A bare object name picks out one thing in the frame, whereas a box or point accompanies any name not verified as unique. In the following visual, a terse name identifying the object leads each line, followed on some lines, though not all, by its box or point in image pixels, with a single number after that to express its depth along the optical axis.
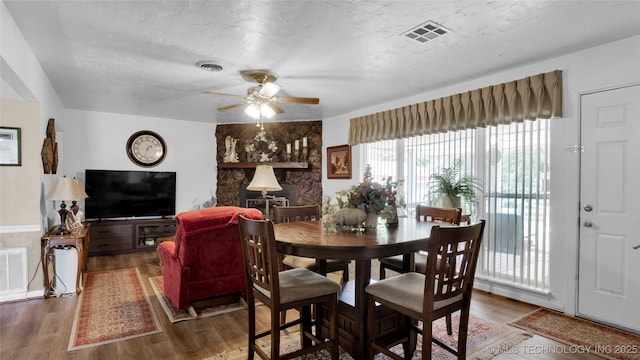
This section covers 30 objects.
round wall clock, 5.97
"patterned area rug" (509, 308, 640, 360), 2.49
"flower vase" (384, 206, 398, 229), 2.54
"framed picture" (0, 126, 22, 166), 3.45
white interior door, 2.78
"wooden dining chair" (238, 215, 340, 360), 1.91
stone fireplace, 6.22
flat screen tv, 5.51
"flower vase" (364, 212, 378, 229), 2.45
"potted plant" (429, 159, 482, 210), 3.85
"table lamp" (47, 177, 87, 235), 3.76
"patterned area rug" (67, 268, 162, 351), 2.67
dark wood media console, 5.38
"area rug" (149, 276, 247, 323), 3.03
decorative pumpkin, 2.40
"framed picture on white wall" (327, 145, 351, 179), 5.62
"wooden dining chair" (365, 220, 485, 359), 1.77
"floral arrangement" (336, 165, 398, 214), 2.46
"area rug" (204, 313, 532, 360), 2.39
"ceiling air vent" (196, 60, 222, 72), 3.28
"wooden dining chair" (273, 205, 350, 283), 2.80
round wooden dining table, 1.87
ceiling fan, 3.42
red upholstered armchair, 2.97
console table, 3.55
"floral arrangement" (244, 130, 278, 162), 6.45
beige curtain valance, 3.22
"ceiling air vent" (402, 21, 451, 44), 2.52
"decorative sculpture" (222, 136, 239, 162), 6.59
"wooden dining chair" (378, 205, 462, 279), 2.76
